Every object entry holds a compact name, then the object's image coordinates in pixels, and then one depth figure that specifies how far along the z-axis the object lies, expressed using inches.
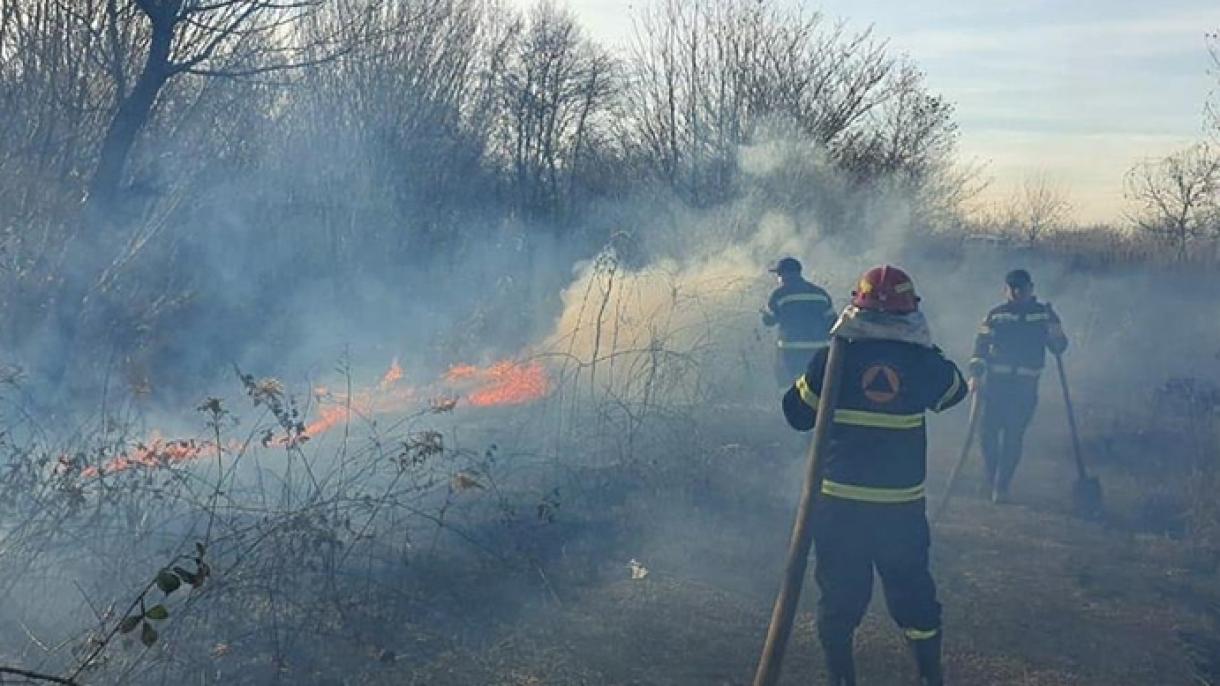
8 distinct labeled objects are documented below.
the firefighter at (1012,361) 347.9
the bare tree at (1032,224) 1424.7
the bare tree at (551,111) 1362.0
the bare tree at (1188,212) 967.0
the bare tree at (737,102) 799.7
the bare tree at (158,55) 289.6
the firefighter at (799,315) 353.7
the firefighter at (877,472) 183.8
